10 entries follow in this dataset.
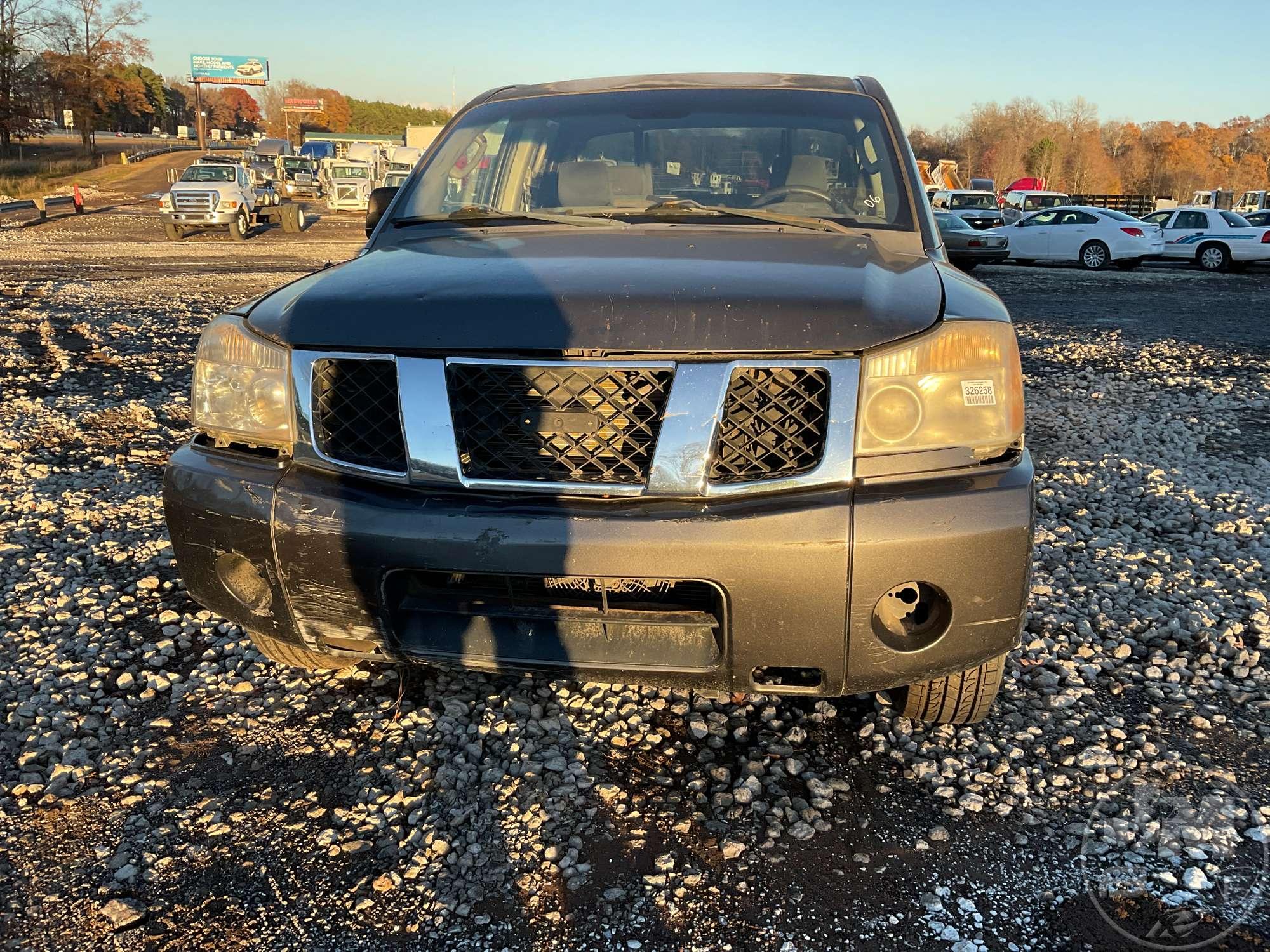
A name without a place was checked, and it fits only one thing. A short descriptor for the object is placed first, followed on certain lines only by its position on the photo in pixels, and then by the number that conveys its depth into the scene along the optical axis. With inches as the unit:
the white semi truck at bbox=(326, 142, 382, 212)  1406.3
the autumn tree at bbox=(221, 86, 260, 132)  5762.8
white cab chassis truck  917.2
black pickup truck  82.2
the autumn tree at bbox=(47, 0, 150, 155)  2221.9
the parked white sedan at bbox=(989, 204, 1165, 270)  828.6
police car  829.2
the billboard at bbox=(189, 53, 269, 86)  3730.3
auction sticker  86.8
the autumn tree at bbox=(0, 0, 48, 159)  1961.1
